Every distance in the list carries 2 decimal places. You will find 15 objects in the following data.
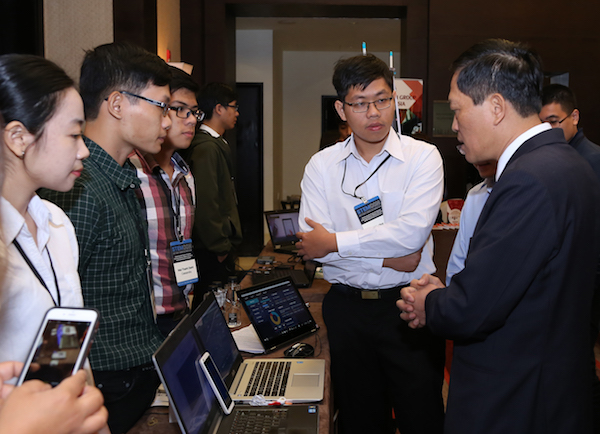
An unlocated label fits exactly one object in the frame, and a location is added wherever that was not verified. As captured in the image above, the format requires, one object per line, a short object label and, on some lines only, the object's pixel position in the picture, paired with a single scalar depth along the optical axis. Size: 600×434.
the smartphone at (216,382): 1.35
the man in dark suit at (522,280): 1.31
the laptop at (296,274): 2.93
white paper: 1.99
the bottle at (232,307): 2.31
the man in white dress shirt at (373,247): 2.11
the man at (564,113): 3.18
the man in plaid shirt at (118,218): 1.45
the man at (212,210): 3.60
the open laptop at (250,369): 1.56
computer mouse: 1.95
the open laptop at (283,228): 3.93
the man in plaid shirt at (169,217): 2.02
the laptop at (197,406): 1.15
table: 1.43
